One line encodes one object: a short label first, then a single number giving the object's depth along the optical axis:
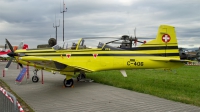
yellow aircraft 9.23
